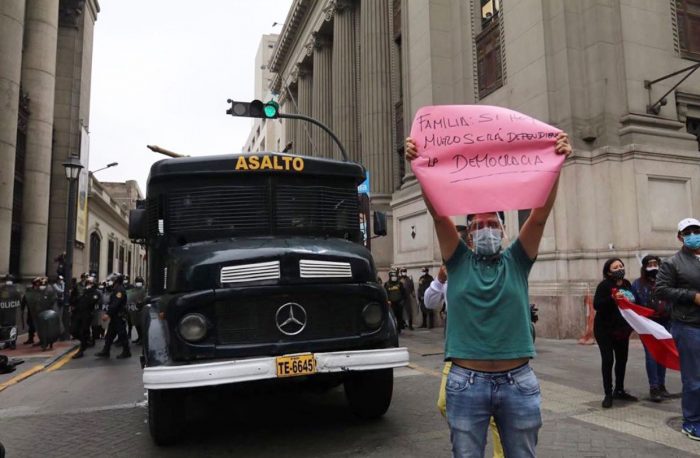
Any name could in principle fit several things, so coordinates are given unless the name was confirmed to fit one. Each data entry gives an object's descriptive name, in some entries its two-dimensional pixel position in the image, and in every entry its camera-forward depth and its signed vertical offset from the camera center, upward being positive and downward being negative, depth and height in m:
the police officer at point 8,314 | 11.89 -0.62
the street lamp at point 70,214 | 15.05 +2.08
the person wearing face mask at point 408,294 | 15.87 -0.43
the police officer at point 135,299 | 13.75 -0.38
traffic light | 12.34 +4.12
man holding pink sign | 2.58 +0.16
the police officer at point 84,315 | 12.12 -0.67
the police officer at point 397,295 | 14.61 -0.40
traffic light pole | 13.25 +4.30
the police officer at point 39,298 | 13.02 -0.29
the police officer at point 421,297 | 15.41 -0.49
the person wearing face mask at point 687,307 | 4.75 -0.28
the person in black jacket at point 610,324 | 6.02 -0.54
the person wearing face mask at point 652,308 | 6.19 -0.37
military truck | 4.67 +0.00
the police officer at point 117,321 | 11.34 -0.78
